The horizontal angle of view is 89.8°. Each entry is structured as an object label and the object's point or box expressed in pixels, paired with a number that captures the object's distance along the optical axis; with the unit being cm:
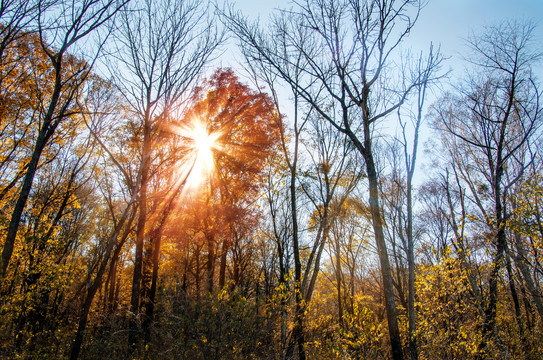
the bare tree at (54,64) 466
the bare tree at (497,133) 615
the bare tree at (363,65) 531
